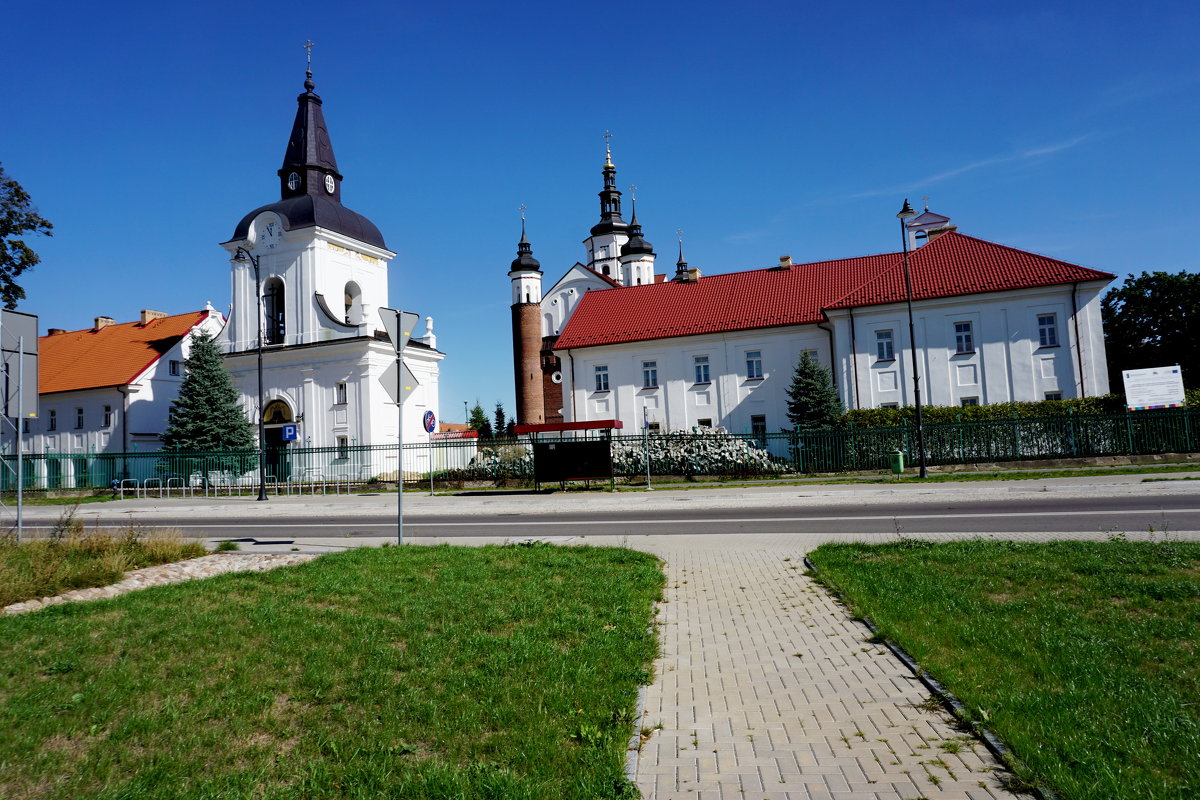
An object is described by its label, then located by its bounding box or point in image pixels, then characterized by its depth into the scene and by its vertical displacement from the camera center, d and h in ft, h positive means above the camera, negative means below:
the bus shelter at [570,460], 85.20 -1.22
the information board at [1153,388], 92.84 +3.93
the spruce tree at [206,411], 131.34 +9.72
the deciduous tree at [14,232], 109.09 +35.45
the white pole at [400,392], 36.73 +3.18
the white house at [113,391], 148.05 +16.06
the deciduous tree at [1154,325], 167.73 +22.19
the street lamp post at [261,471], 91.60 -0.90
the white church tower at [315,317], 138.00 +27.89
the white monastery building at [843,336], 117.70 +17.48
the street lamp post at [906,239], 84.64 +22.52
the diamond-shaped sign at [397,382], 36.37 +3.68
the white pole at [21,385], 40.25 +4.88
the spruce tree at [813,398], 119.03 +6.18
